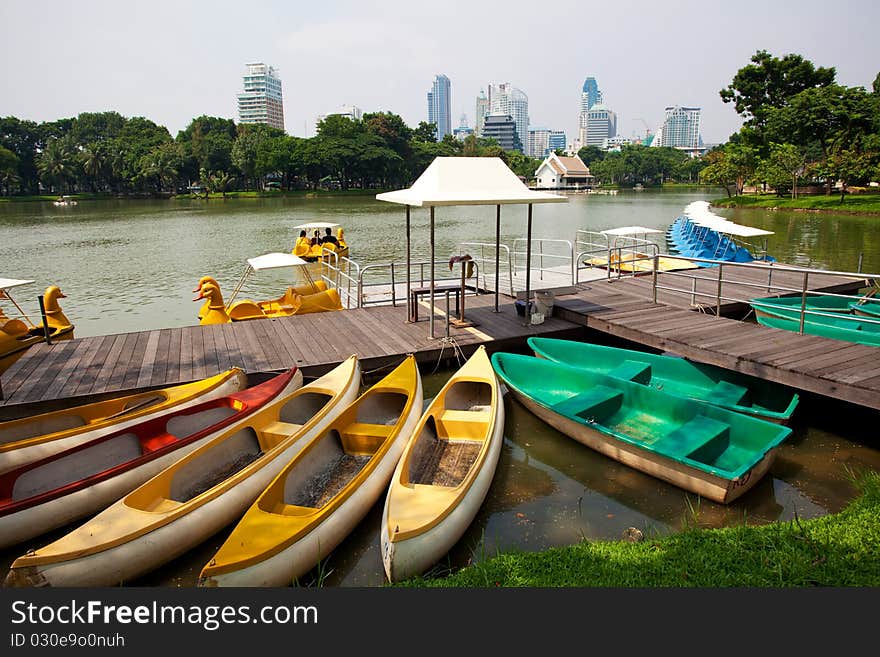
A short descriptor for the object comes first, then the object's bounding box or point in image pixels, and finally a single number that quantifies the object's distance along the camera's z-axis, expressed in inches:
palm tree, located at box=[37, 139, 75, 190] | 3122.5
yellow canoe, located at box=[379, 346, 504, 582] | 173.3
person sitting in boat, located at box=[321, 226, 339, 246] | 875.1
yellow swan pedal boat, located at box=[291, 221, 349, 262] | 840.4
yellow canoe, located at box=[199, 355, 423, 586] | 162.9
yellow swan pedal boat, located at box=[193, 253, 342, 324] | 440.5
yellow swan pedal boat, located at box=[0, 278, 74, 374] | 337.4
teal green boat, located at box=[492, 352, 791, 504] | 223.1
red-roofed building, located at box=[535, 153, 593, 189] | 4441.4
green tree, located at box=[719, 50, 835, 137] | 2255.2
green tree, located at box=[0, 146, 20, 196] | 2957.7
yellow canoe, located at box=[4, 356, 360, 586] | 162.1
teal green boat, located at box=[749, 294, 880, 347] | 368.2
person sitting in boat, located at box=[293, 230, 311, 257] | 878.2
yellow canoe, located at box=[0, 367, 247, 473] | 224.8
